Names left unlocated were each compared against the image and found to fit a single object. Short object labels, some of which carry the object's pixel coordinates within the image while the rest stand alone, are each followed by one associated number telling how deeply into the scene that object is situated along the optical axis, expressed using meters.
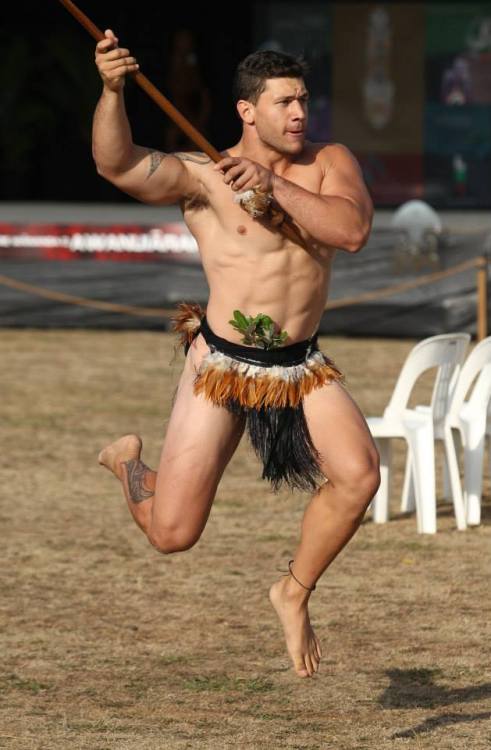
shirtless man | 11.07
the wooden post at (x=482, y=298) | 31.77
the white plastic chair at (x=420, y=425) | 17.53
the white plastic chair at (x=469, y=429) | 17.91
